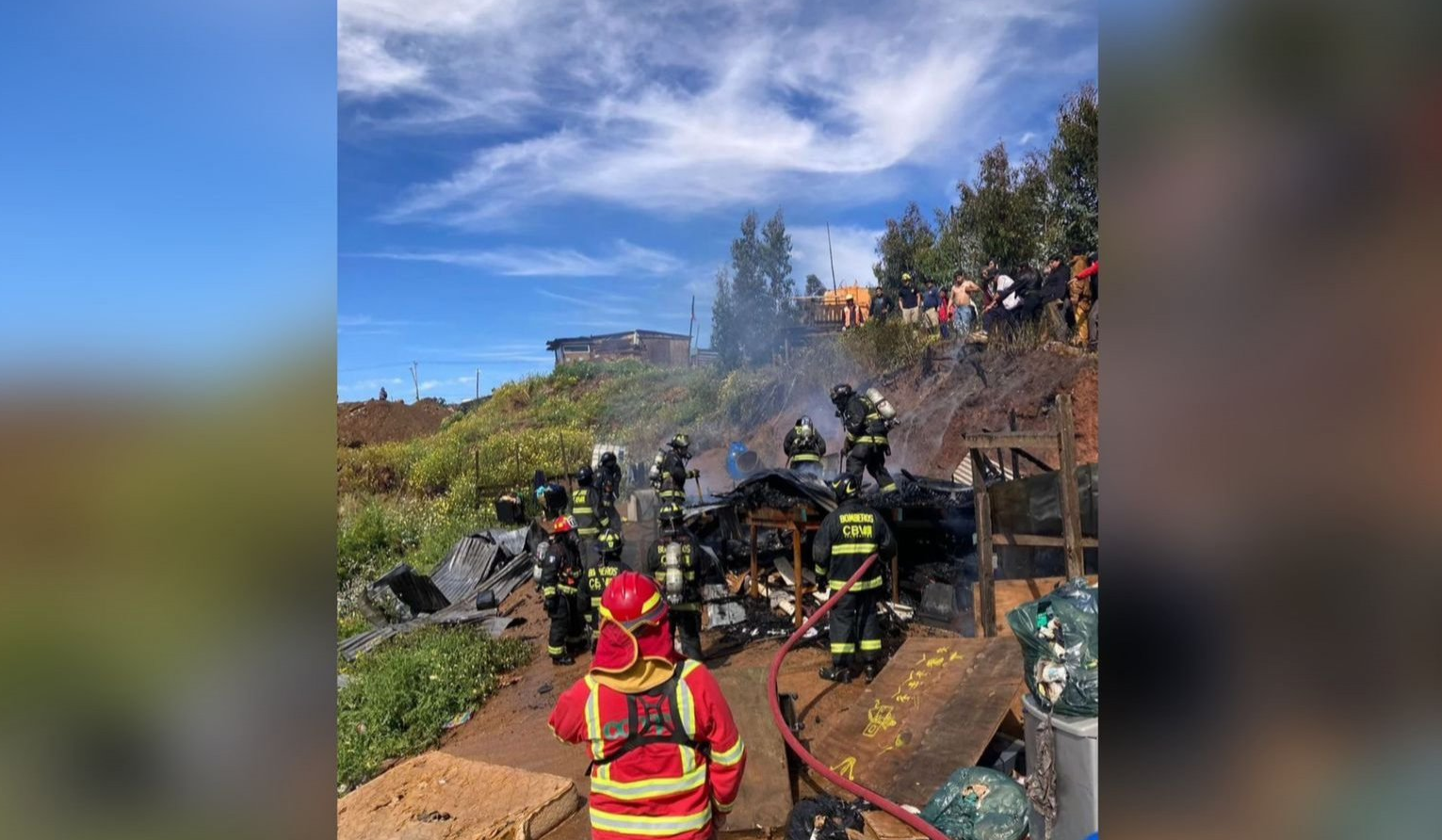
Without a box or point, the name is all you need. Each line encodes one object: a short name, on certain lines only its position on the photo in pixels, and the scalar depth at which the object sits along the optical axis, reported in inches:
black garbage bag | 183.8
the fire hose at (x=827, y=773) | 161.8
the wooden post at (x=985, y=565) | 269.6
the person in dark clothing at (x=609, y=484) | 354.6
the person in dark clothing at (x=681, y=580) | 324.5
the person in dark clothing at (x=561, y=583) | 349.1
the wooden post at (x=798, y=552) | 347.3
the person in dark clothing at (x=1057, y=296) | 588.1
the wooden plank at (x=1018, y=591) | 285.8
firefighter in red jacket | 120.5
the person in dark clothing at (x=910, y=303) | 753.6
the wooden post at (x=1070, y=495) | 243.9
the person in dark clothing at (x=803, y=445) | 345.7
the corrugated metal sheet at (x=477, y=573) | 448.5
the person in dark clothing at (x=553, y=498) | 406.9
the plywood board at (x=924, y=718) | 201.9
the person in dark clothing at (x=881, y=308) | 792.0
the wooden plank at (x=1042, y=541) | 266.1
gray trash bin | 131.7
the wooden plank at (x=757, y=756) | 197.6
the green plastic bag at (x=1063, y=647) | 134.6
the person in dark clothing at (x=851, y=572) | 288.4
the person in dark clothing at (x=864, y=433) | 311.9
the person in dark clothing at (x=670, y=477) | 347.6
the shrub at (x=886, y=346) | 718.5
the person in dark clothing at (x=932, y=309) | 748.0
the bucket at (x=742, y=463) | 587.8
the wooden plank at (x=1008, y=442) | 267.1
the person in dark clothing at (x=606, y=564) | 333.4
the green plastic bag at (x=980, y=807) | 156.4
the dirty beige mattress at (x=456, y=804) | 193.2
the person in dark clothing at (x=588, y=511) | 351.3
